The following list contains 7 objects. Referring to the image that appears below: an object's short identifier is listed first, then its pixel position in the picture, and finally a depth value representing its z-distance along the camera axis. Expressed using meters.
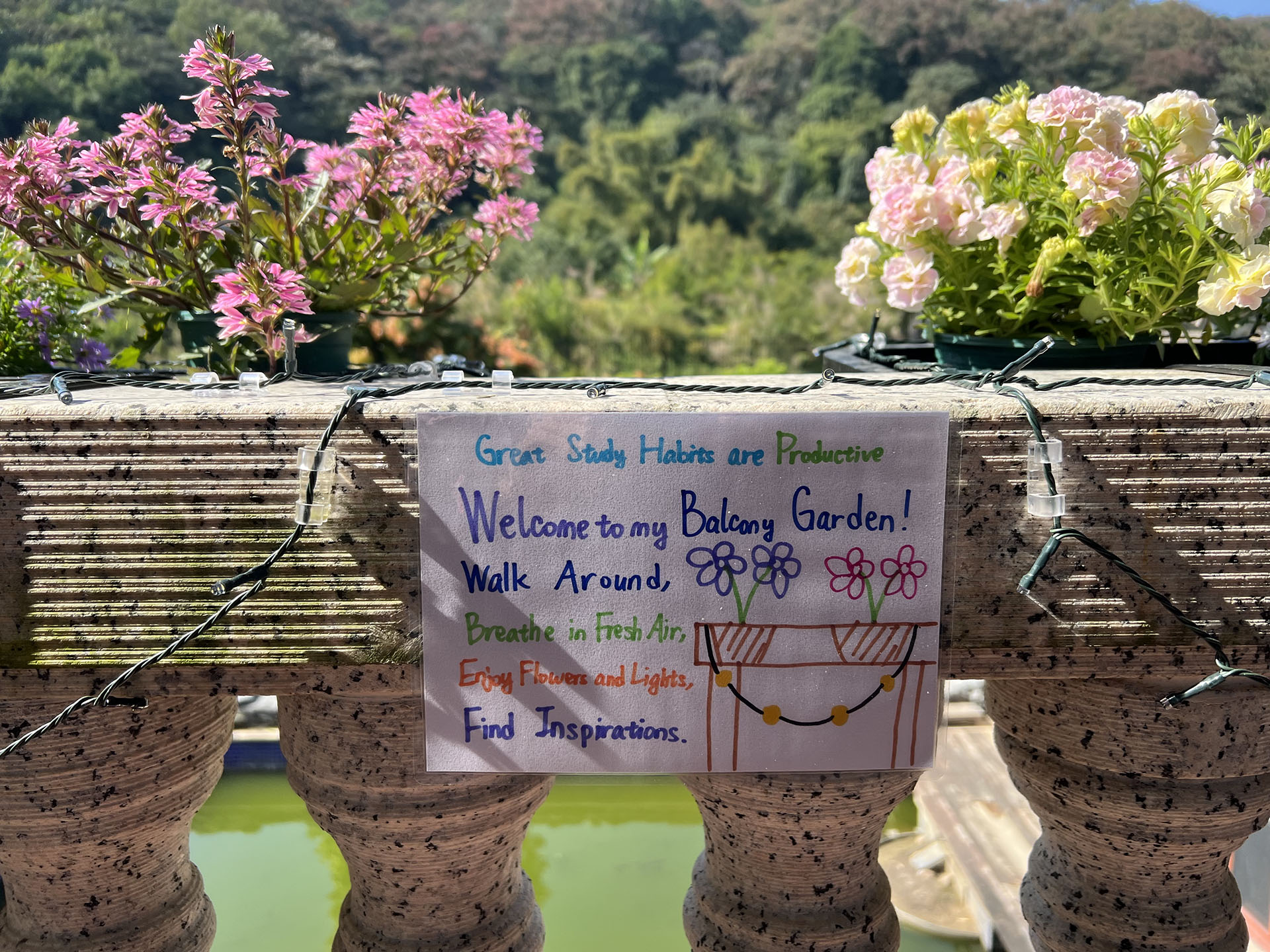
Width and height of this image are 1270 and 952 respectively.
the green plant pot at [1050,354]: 0.96
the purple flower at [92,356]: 1.14
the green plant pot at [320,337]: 0.98
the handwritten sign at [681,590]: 0.70
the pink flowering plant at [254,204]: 0.89
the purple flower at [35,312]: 1.05
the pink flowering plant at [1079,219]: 0.88
